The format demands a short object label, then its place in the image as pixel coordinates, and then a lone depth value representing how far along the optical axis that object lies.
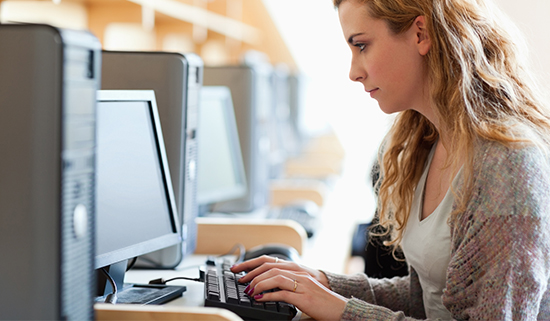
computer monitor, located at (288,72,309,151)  3.68
